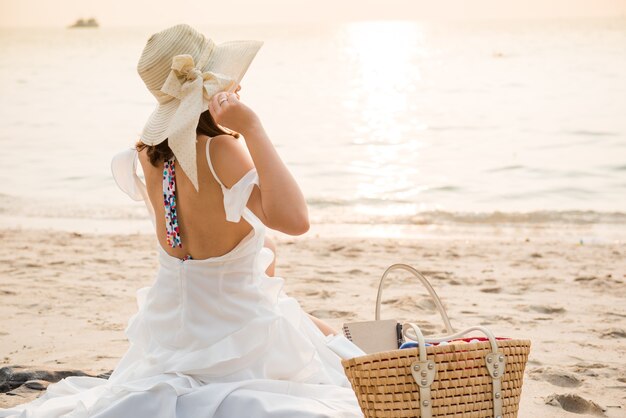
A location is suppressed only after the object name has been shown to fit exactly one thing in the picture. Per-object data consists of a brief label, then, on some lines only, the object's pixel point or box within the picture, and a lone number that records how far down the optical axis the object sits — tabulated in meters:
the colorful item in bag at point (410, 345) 2.48
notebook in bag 3.12
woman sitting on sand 2.61
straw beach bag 2.33
